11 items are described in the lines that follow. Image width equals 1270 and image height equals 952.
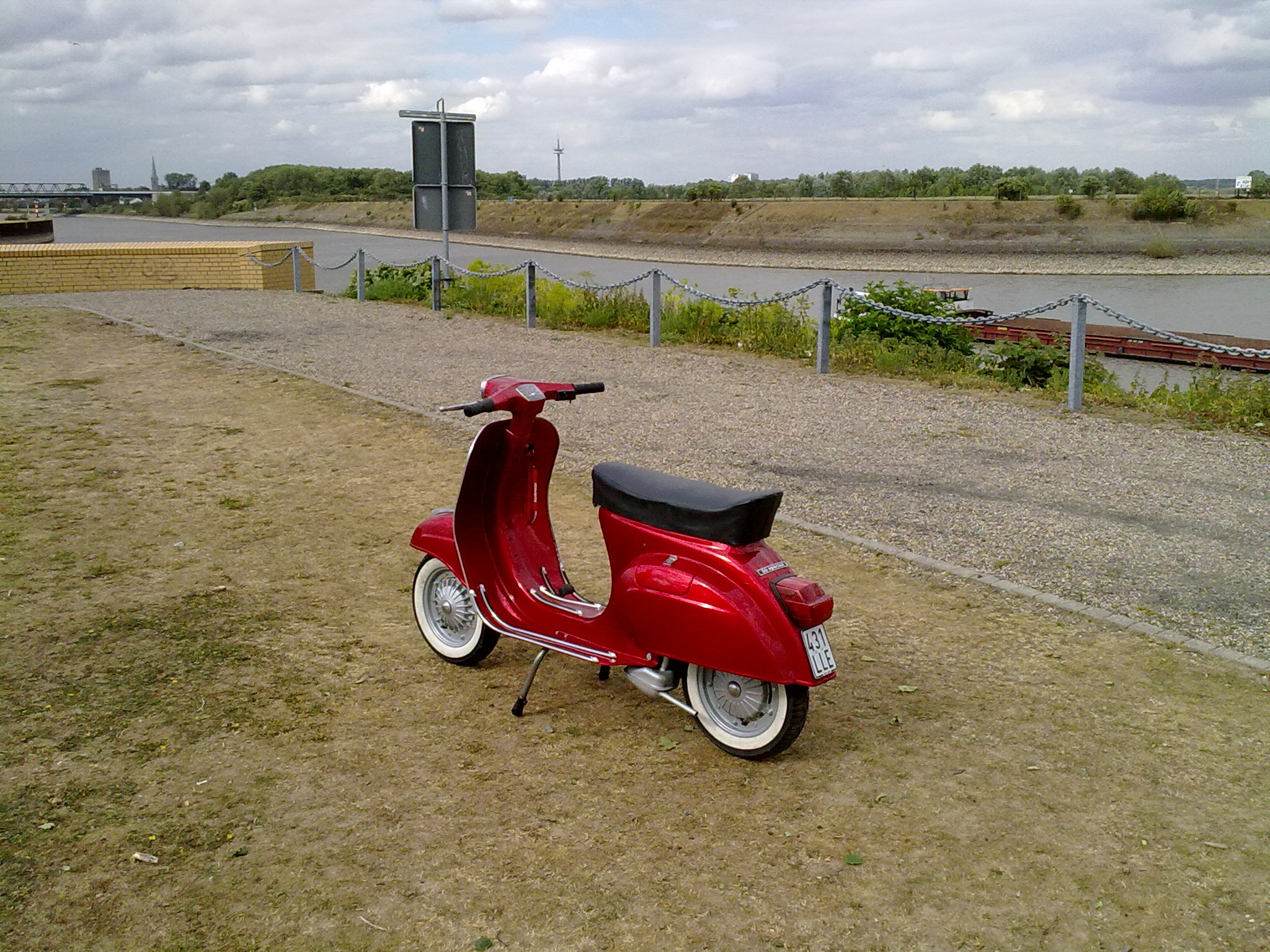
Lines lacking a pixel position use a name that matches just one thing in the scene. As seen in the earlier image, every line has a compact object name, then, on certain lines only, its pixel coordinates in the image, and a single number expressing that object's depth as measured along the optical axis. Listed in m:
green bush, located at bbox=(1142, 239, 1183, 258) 47.97
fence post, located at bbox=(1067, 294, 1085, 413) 10.41
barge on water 19.14
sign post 19.31
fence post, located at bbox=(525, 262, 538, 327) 17.39
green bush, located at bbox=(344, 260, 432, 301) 21.42
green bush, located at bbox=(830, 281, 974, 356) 13.41
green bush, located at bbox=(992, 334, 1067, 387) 11.94
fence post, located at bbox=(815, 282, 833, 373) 12.76
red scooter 3.85
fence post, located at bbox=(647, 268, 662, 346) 15.13
